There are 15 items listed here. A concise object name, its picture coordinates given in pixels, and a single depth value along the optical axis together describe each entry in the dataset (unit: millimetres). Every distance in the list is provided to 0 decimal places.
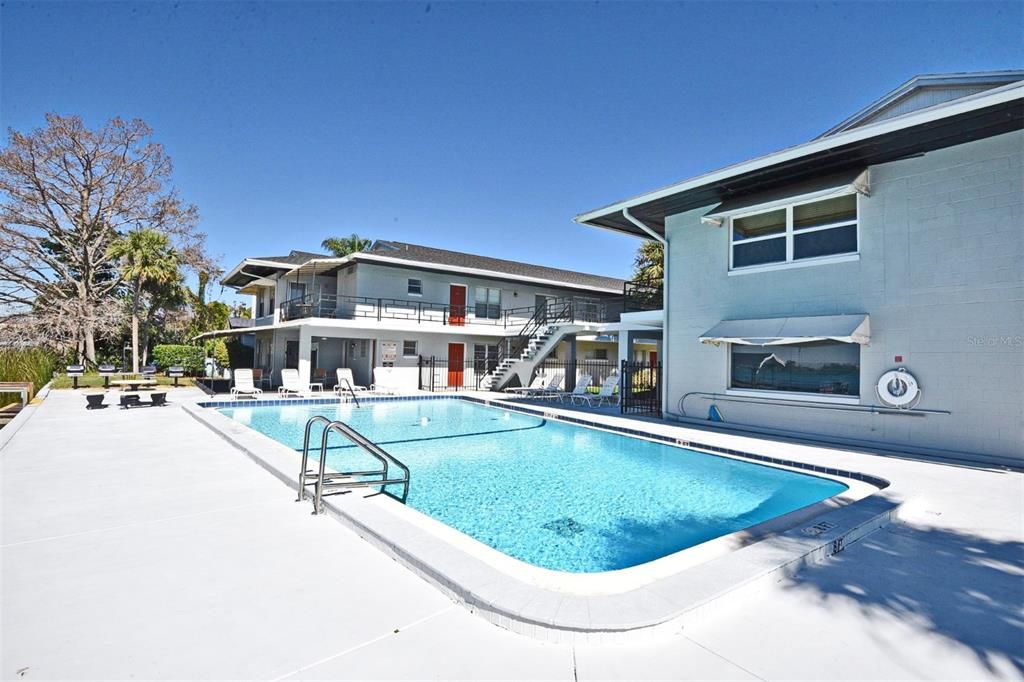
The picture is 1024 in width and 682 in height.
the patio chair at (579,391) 19867
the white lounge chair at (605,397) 18922
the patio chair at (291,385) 20844
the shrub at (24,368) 17516
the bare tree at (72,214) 27969
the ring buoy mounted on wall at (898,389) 9688
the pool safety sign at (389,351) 24109
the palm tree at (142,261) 27375
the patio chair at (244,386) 19125
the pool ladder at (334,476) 5637
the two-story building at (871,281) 8875
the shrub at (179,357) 29641
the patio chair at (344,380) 21109
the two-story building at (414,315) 22562
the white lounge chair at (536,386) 21172
